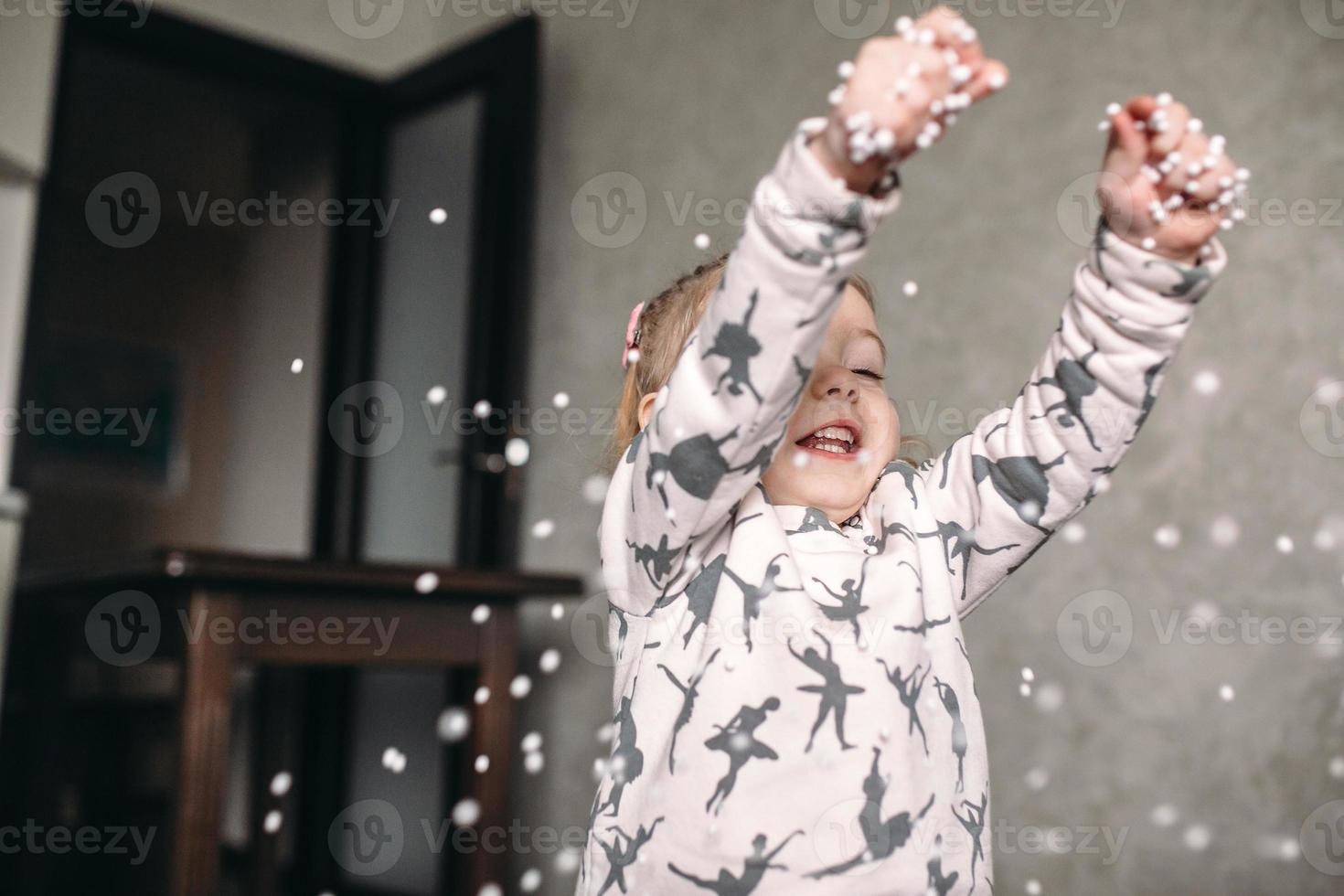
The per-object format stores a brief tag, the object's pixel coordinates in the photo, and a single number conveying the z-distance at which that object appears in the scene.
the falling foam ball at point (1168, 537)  1.55
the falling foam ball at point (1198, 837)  1.46
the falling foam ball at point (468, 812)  1.93
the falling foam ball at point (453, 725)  2.11
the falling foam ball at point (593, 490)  2.23
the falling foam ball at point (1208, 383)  1.53
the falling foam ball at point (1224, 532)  1.49
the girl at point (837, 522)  0.64
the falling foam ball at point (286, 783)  2.71
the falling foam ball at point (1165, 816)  1.50
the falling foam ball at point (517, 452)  2.56
